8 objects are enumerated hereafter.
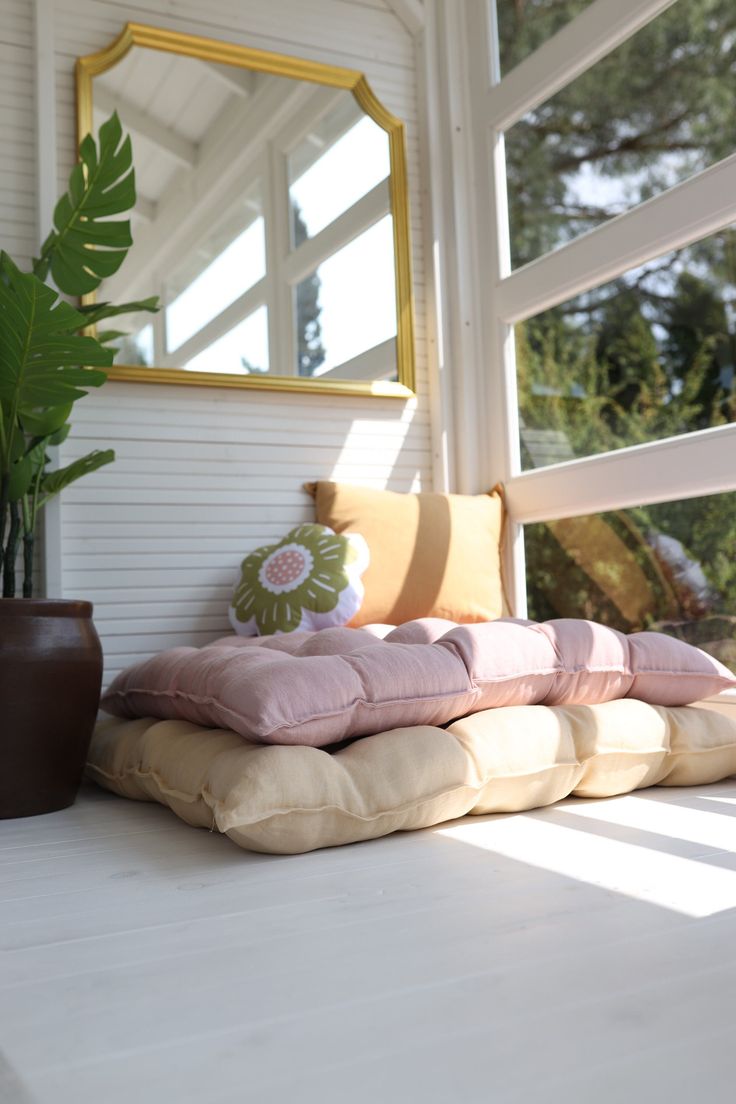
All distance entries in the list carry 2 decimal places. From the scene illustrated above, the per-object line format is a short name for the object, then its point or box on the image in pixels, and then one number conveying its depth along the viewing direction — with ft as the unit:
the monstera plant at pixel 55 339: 7.30
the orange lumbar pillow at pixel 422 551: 9.65
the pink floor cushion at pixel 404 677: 5.71
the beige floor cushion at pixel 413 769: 5.25
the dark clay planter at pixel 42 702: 6.82
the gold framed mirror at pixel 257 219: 10.09
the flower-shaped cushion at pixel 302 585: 9.07
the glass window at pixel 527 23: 9.89
